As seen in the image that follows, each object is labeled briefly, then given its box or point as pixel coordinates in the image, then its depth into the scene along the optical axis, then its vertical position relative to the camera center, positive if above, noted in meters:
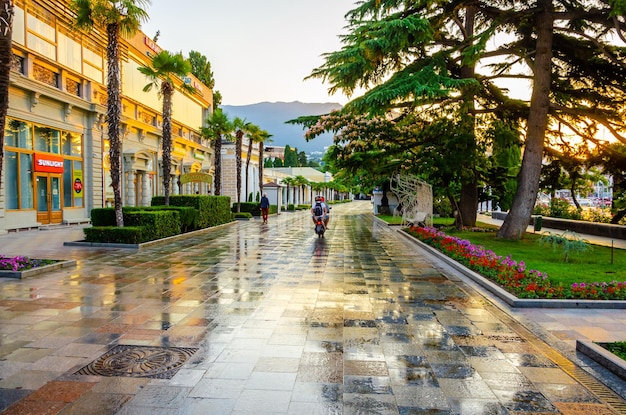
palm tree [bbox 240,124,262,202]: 37.37 +4.88
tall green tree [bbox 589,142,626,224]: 17.33 +1.29
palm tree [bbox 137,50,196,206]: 19.59 +5.04
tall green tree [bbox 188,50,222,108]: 47.75 +12.95
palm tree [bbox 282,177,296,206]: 58.69 +1.56
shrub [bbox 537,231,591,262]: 11.19 -1.18
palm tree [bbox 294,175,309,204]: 64.91 +1.32
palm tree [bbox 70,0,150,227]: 14.88 +5.47
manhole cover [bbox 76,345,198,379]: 4.46 -1.75
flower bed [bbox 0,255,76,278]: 9.06 -1.58
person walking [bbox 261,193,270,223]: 28.30 -0.89
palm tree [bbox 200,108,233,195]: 30.30 +4.24
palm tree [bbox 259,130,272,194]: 39.01 +4.37
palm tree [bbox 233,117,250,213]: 33.27 +4.38
